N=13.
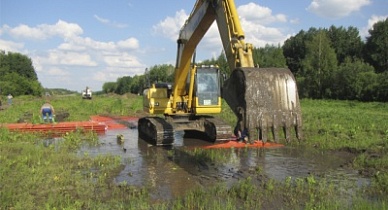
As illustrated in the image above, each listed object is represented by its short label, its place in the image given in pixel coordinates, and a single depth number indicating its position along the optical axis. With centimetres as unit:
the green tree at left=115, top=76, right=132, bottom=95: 14325
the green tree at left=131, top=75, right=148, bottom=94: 11770
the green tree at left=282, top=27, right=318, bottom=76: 7850
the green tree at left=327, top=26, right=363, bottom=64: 6462
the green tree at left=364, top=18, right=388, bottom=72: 5656
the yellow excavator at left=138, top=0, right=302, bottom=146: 742
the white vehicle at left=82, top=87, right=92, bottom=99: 6871
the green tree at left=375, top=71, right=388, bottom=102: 3957
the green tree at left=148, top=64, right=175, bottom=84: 8994
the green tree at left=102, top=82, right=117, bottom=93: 17880
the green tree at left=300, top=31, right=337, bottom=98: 5038
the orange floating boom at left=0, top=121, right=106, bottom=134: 1667
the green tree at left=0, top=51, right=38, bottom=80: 10294
